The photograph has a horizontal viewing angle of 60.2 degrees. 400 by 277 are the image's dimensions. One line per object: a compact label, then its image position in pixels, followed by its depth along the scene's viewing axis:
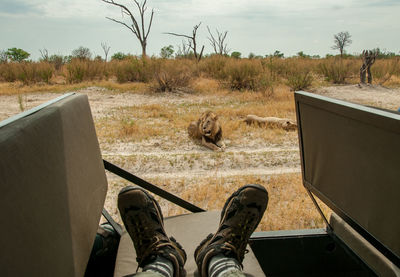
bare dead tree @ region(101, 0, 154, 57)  23.45
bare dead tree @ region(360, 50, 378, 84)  11.27
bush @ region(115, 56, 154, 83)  12.34
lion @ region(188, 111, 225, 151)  5.32
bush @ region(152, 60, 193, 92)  10.88
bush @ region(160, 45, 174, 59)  37.54
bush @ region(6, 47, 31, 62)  35.57
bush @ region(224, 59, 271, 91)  10.55
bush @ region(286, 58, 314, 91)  10.28
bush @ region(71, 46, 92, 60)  25.73
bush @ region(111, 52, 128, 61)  32.88
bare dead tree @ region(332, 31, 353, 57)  28.62
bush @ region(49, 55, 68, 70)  16.81
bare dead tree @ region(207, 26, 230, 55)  28.64
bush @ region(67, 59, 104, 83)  12.88
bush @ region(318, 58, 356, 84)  12.55
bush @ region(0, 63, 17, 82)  13.73
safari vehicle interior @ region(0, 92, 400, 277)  0.85
